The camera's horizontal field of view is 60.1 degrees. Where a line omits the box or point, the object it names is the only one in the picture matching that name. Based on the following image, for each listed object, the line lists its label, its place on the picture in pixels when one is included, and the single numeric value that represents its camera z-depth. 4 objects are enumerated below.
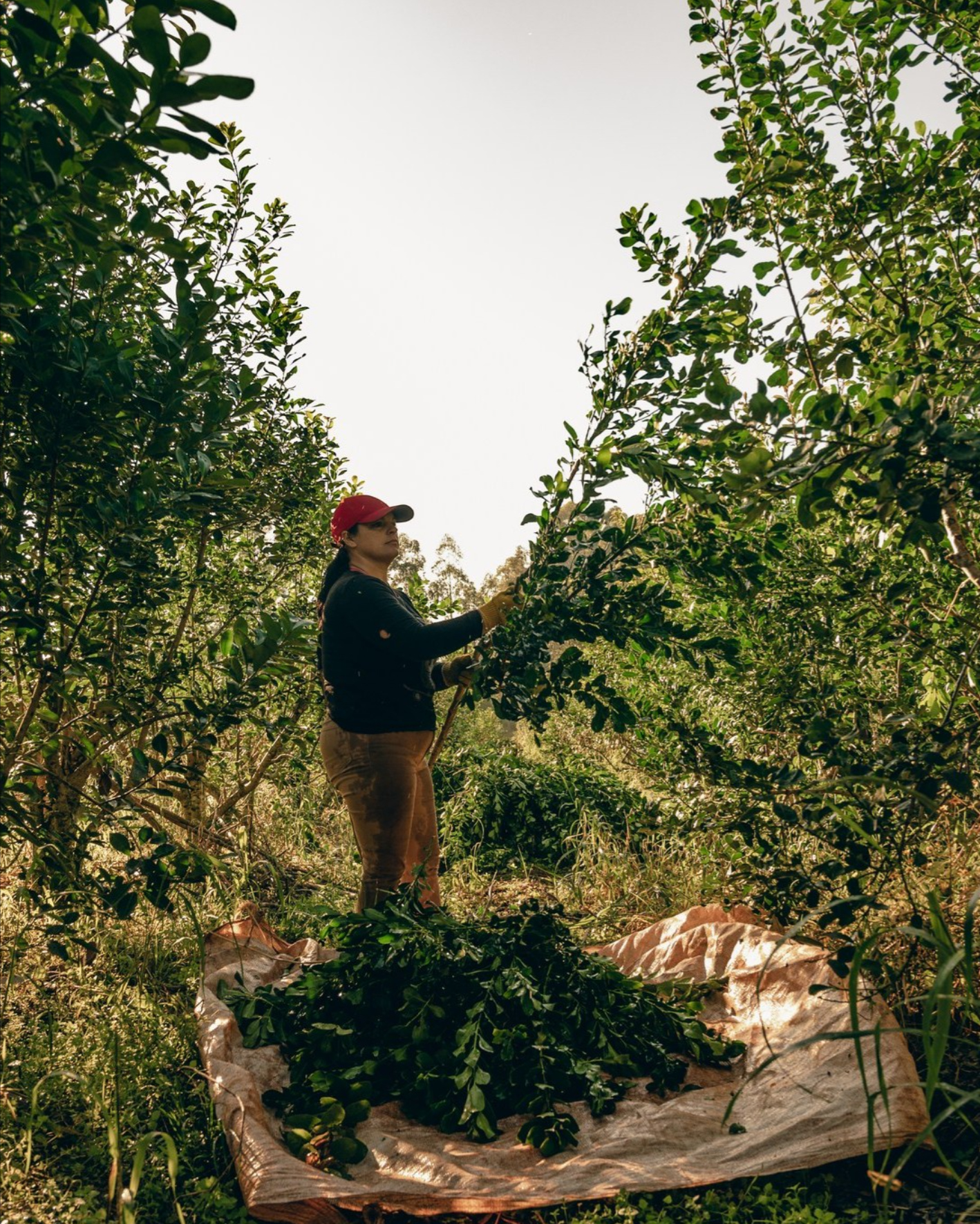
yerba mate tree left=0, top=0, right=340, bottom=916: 1.35
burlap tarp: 2.26
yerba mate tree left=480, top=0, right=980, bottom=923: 2.49
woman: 3.75
